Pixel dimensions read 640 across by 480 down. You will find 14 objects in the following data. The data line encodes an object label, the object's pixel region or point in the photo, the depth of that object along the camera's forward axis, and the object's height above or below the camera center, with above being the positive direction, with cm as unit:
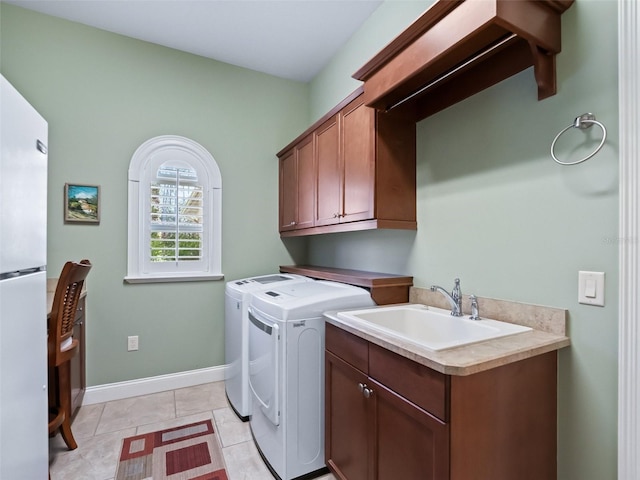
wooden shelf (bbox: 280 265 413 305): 190 -27
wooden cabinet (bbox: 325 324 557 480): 98 -63
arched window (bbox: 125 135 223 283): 267 +23
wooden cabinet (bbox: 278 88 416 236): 184 +45
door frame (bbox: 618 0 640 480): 103 -1
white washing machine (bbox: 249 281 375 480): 164 -75
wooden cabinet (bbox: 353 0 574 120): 114 +79
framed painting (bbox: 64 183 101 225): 243 +27
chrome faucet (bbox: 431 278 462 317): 156 -29
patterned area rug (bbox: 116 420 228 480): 173 -129
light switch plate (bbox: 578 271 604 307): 113 -17
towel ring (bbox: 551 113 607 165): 112 +43
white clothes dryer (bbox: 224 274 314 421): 220 -71
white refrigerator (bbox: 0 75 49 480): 92 -17
